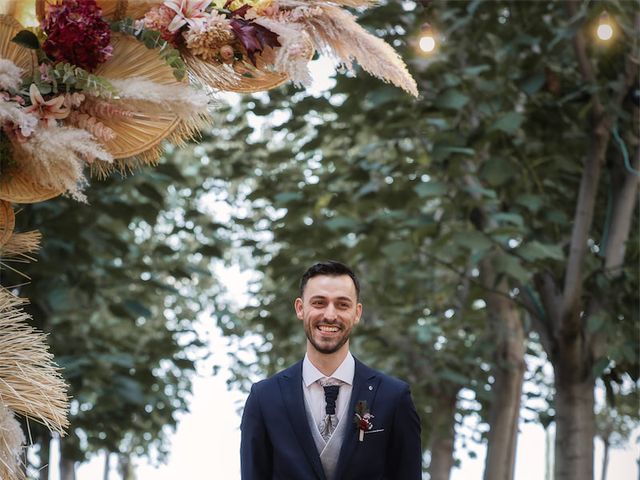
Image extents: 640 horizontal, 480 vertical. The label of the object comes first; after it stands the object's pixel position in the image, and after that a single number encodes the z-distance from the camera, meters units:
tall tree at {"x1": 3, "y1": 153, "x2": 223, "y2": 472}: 8.72
